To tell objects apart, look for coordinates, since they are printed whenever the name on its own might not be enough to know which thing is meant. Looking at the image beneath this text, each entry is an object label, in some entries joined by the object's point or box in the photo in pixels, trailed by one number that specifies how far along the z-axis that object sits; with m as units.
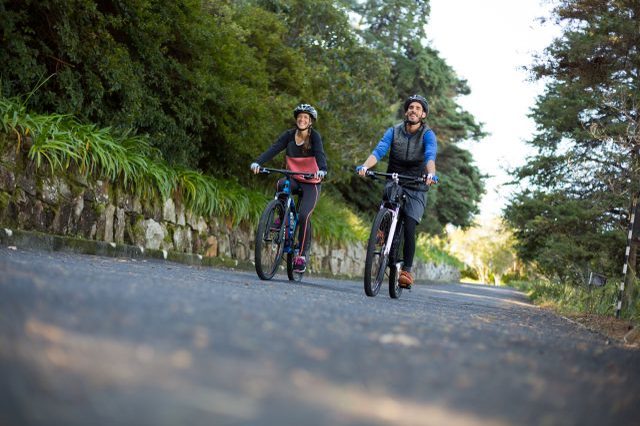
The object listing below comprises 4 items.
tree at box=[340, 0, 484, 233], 32.34
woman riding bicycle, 9.31
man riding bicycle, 8.55
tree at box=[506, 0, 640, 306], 12.21
